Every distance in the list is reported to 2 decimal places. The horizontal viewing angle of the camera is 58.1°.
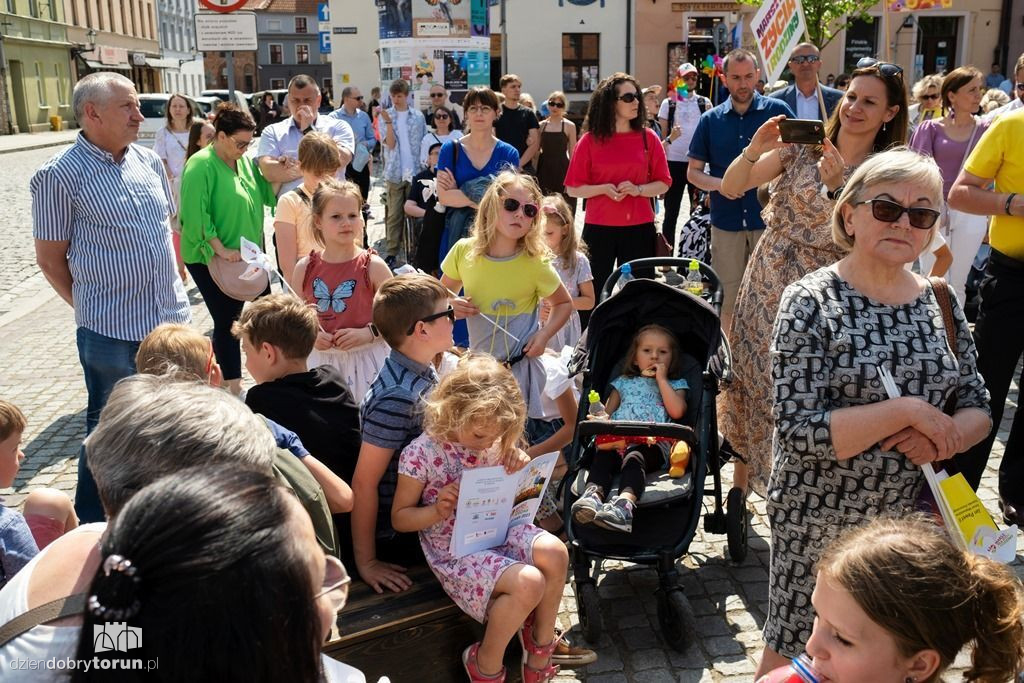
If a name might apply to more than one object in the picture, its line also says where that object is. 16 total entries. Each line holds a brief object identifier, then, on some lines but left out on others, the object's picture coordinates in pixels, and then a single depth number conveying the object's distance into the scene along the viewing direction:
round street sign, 12.85
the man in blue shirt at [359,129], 12.85
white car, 24.67
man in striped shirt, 4.17
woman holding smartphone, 3.84
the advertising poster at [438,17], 14.84
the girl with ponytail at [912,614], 1.82
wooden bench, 2.93
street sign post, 12.81
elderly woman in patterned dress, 2.52
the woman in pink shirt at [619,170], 6.72
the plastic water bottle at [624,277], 4.68
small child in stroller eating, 3.66
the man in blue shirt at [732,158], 5.85
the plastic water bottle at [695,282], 5.27
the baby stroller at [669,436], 3.61
